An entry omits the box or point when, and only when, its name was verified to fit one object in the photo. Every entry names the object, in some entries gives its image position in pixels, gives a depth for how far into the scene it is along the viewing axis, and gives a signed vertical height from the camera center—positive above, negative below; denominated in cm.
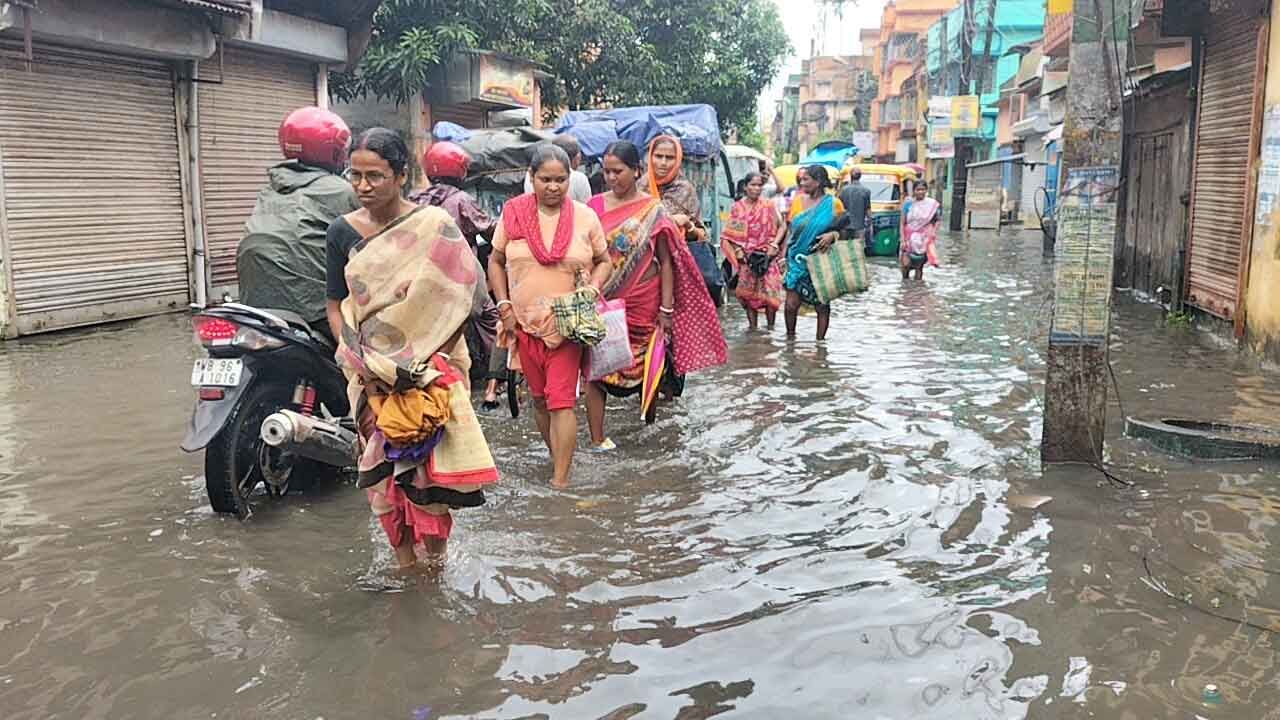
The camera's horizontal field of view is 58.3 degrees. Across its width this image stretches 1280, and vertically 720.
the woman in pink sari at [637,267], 591 -37
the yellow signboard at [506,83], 1670 +169
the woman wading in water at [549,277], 516 -37
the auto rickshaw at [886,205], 2338 -12
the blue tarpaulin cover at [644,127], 1116 +70
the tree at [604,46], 1565 +255
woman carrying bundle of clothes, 361 -45
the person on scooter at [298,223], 474 -13
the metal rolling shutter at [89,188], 993 +2
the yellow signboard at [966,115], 3409 +252
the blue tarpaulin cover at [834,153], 3016 +123
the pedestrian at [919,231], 1667 -47
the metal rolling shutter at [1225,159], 913 +37
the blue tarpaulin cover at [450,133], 1016 +55
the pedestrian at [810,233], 984 -30
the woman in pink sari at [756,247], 1036 -45
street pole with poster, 496 -8
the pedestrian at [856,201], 1752 -4
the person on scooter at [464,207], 688 -8
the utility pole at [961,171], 3316 +84
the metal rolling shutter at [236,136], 1251 +63
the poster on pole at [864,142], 5216 +259
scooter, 441 -83
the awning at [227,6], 1065 +175
